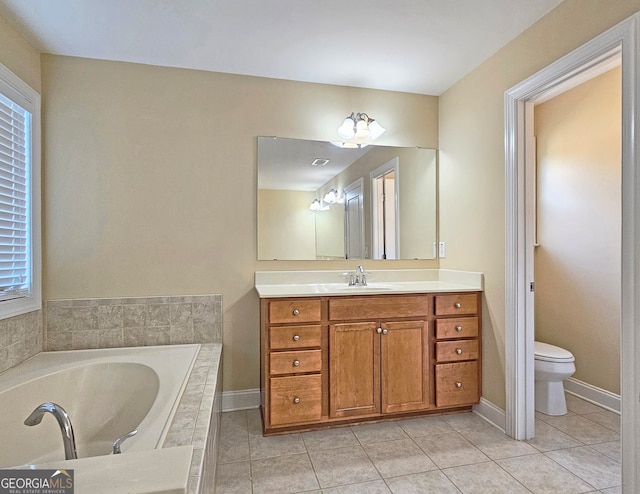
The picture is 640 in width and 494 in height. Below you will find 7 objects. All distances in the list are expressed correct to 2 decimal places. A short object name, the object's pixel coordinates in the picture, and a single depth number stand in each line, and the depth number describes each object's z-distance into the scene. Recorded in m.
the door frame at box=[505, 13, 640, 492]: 1.48
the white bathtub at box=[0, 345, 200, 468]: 1.58
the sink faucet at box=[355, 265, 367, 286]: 2.71
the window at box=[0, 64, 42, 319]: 1.92
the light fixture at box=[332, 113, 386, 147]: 2.70
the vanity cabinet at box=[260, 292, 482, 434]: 2.14
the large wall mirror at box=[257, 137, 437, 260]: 2.65
